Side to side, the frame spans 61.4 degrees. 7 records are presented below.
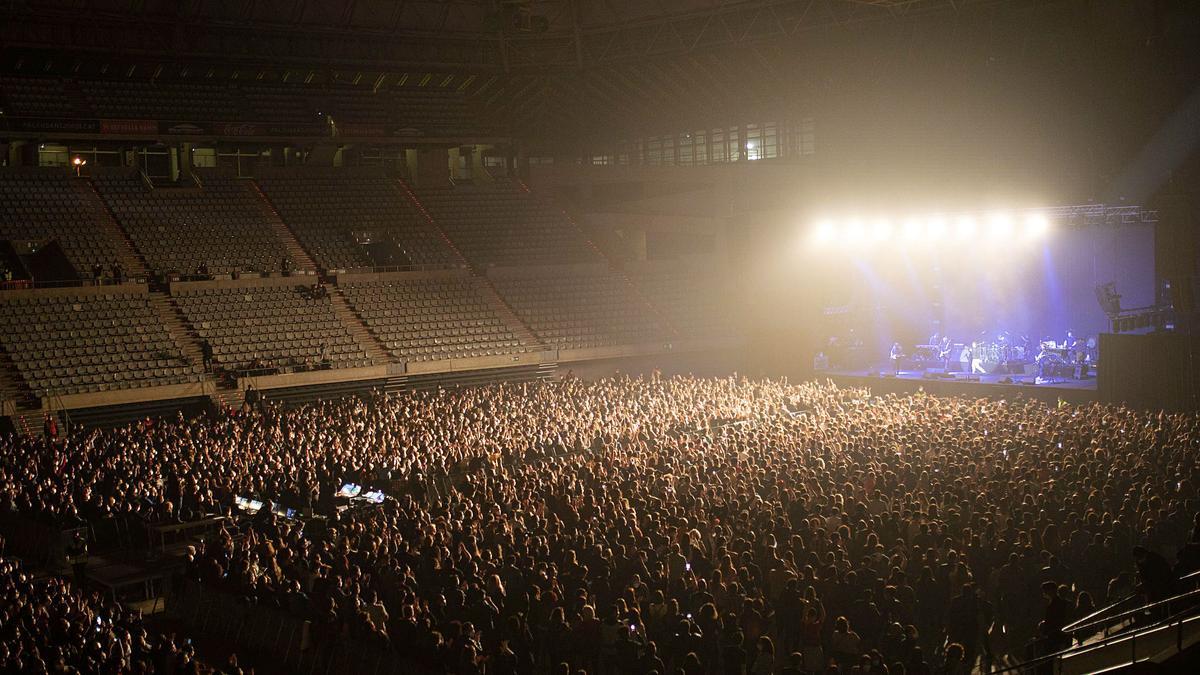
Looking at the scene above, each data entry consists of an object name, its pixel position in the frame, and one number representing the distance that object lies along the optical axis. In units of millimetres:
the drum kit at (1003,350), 30852
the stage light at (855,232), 34125
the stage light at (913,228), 32750
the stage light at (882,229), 33362
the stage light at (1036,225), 30266
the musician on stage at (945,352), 32412
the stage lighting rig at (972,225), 28047
